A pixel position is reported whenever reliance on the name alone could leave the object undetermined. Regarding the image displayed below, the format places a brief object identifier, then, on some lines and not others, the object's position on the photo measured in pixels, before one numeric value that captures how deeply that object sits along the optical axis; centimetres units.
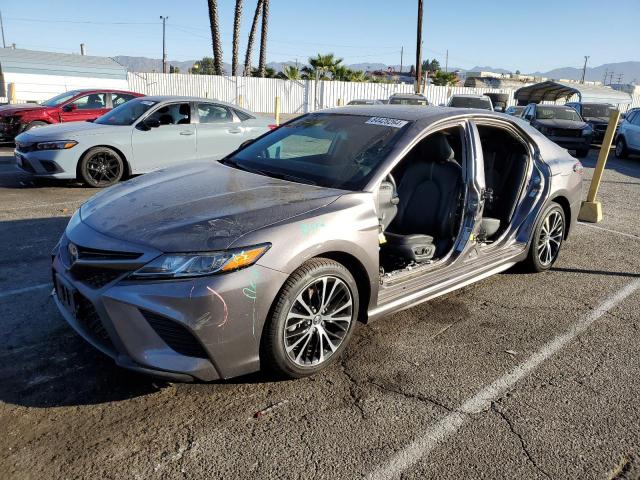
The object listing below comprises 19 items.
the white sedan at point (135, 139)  775
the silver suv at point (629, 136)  1524
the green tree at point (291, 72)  3509
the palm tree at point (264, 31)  3141
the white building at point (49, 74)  2623
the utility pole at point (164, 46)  6475
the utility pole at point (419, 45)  2928
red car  1185
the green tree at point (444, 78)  4738
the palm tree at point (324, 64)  3678
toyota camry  255
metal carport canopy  2975
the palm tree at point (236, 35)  2753
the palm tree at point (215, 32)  2439
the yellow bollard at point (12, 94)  1795
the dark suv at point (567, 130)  1527
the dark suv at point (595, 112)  1895
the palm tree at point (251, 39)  3128
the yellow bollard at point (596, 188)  653
